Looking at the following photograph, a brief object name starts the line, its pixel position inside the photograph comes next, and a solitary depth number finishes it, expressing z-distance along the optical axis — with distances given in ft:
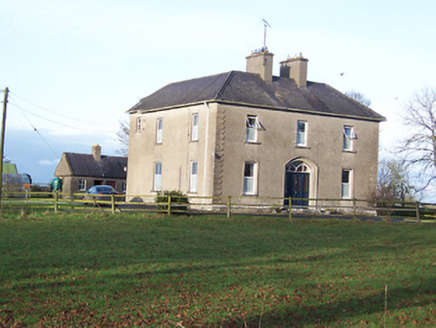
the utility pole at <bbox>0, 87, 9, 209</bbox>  109.60
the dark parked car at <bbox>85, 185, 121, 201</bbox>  161.72
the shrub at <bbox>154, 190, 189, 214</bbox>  101.24
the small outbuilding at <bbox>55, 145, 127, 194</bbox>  237.04
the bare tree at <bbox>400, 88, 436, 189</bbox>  164.25
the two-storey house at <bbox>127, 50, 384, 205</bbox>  123.44
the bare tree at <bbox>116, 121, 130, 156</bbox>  238.54
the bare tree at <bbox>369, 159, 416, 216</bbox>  125.80
